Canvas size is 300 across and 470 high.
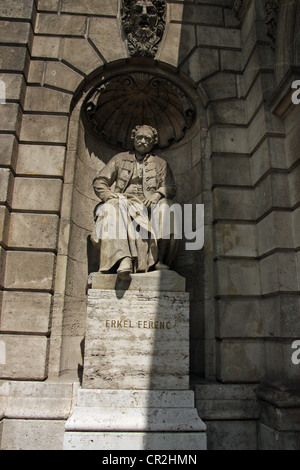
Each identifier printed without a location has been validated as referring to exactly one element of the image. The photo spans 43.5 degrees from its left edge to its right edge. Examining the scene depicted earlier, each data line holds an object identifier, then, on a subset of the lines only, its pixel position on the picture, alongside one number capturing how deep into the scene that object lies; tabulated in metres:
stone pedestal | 4.62
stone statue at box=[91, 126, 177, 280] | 5.54
